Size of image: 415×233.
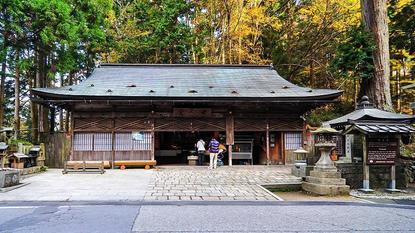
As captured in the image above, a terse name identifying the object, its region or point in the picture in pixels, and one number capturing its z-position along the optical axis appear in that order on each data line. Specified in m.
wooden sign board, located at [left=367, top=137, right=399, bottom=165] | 9.48
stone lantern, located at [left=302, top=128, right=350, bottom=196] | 8.88
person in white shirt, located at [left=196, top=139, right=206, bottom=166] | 16.27
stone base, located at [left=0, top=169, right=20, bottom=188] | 9.11
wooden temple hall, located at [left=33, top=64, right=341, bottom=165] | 15.02
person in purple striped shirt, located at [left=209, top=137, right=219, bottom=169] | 14.84
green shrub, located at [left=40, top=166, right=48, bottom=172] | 13.89
